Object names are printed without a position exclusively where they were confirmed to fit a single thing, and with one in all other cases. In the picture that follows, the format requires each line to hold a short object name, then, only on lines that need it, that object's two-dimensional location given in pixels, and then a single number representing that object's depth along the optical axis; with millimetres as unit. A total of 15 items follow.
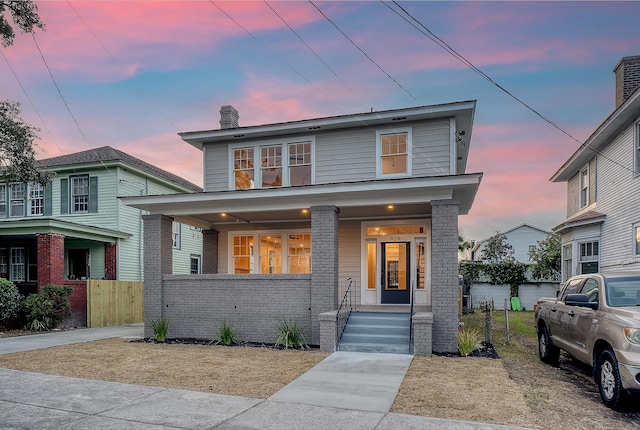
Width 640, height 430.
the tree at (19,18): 13367
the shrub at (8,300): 14844
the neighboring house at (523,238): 46656
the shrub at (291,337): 11266
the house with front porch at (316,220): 11180
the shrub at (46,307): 15375
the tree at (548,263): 26223
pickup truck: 5848
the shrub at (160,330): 12516
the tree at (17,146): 14062
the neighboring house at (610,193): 13281
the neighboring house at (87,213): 19797
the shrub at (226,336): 11945
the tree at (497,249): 40406
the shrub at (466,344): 10047
